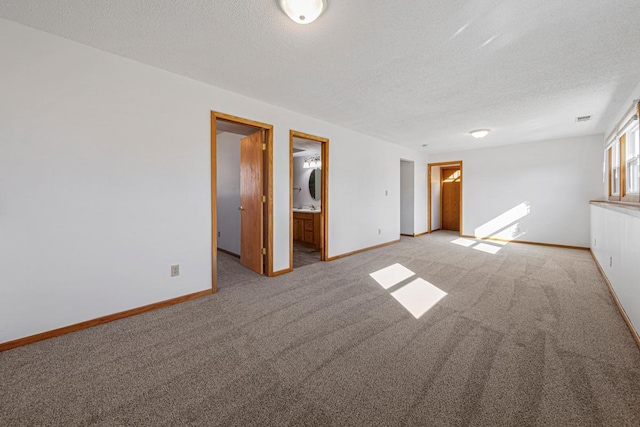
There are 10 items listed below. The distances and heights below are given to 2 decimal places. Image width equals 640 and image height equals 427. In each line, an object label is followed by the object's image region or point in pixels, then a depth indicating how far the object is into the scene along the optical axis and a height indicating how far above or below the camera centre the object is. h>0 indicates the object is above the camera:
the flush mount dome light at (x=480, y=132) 4.71 +1.41
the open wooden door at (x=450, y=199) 8.20 +0.32
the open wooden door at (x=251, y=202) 3.62 +0.11
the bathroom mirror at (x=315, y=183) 6.48 +0.66
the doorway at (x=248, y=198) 3.21 +0.16
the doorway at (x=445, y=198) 8.09 +0.35
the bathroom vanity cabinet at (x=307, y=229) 5.51 -0.45
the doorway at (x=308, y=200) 4.27 +0.21
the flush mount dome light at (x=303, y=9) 1.62 +1.29
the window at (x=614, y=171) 3.99 +0.62
